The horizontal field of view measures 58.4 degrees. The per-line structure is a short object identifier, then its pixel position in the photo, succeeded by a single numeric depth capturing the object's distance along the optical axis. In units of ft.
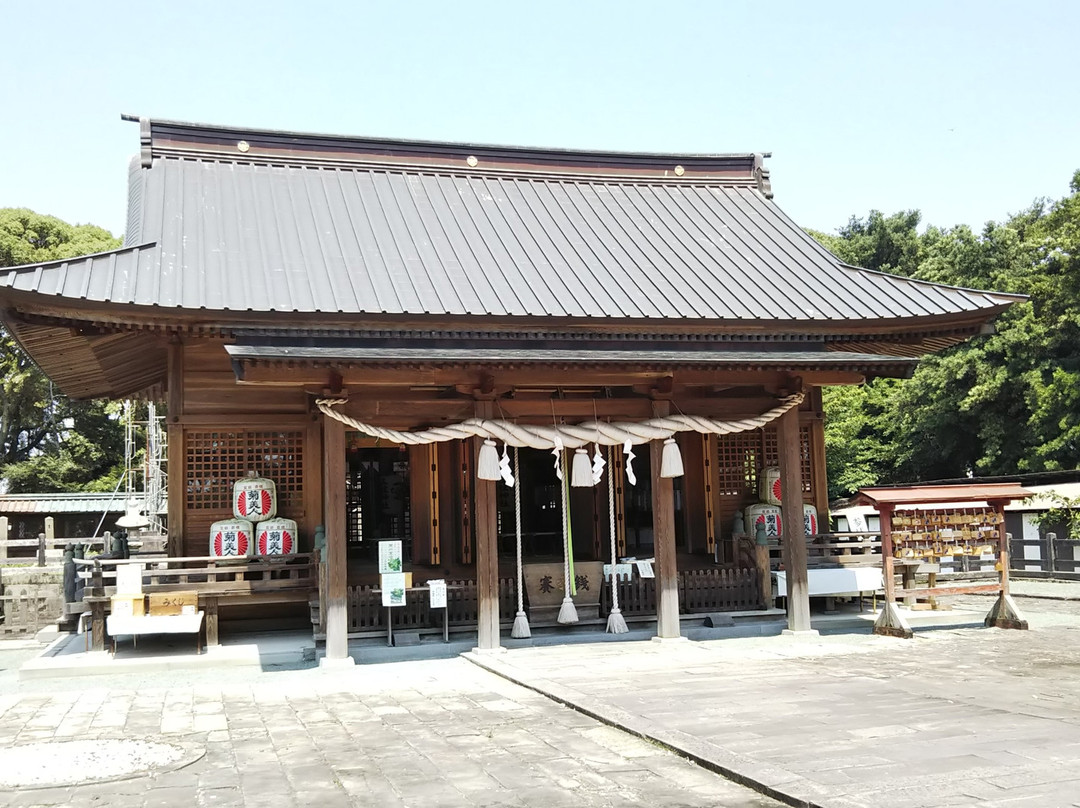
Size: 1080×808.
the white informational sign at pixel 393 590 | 39.01
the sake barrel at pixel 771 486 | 50.26
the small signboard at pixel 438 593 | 39.65
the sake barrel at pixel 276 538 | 44.16
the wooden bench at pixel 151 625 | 38.86
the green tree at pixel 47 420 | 132.98
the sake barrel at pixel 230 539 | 43.68
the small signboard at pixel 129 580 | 39.65
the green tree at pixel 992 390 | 103.86
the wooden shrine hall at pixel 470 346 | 39.04
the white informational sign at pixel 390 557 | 39.63
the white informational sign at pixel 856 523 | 64.44
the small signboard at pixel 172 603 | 39.99
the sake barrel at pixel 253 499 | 44.11
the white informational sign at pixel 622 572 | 42.88
